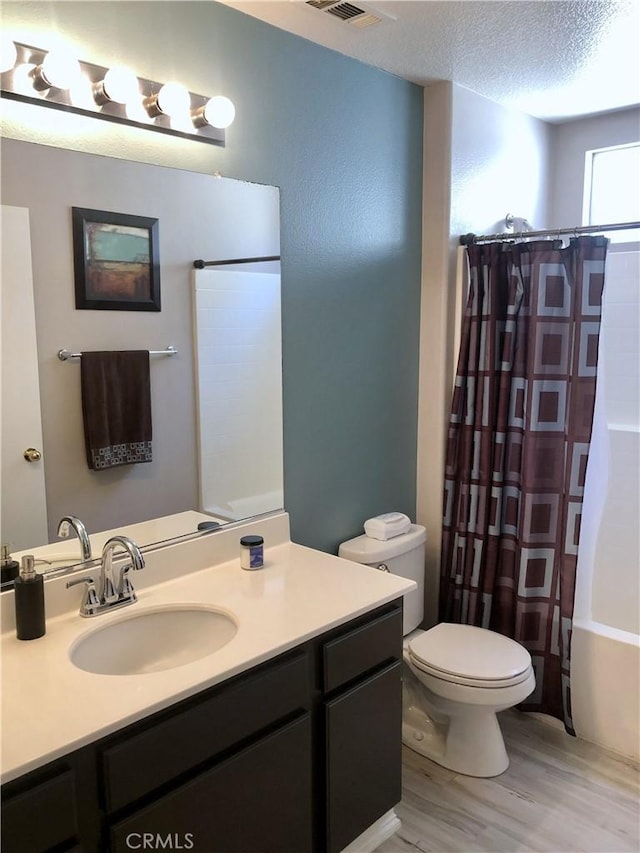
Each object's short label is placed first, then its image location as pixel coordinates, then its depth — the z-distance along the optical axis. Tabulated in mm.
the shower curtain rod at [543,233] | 2400
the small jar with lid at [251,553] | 2039
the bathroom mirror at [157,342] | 1643
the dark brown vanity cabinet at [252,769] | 1248
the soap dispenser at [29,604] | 1552
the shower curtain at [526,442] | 2559
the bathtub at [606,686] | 2457
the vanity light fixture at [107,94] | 1560
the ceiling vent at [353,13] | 1959
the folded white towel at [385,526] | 2604
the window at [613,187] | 3258
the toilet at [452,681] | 2258
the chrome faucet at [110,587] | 1669
